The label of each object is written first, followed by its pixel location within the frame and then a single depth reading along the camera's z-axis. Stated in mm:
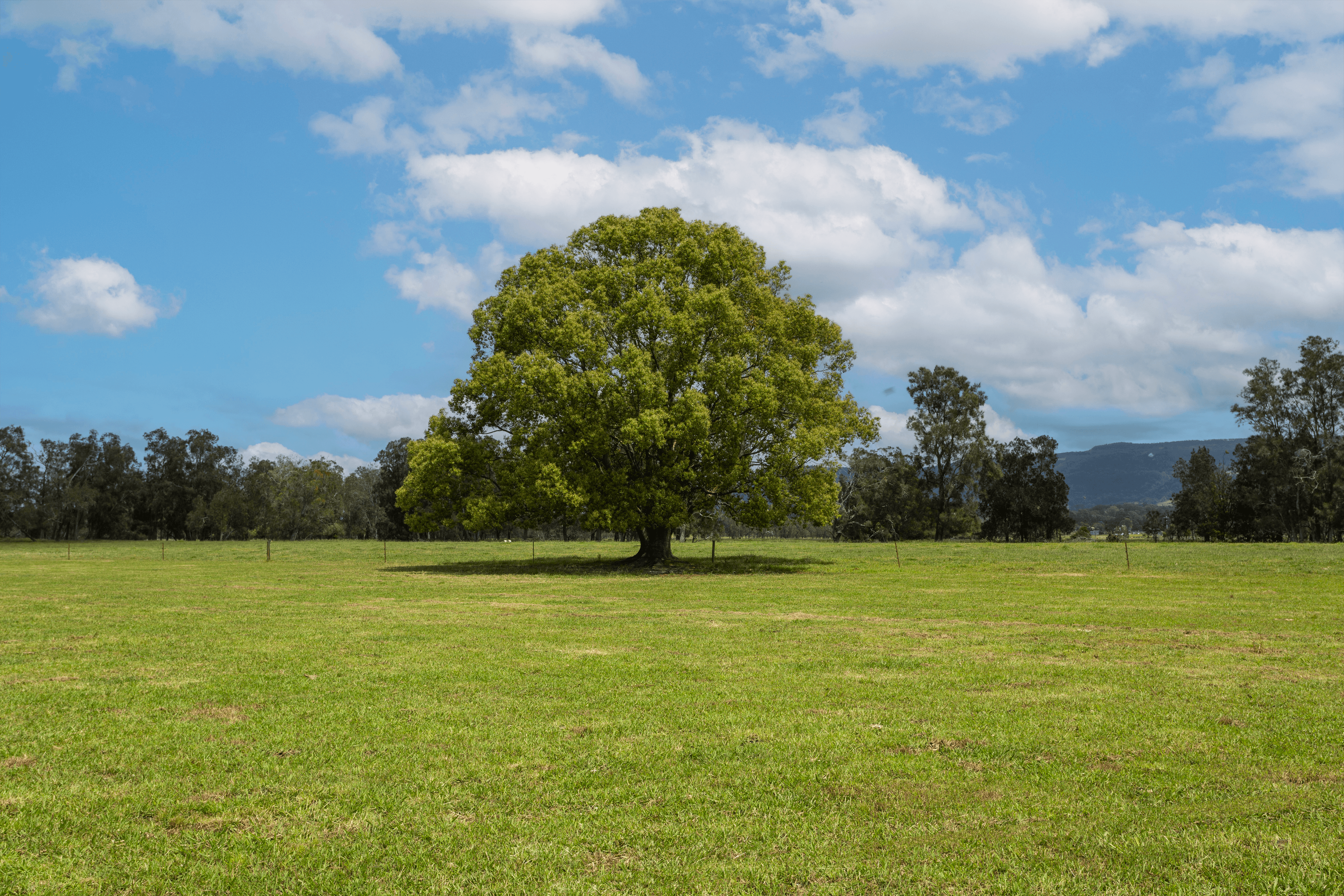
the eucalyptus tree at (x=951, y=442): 96250
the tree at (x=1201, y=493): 107188
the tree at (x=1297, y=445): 87875
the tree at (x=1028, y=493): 106625
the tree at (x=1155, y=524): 163000
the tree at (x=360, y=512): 144125
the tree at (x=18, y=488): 131000
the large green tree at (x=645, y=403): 40062
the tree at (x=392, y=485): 129625
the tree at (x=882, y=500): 105625
